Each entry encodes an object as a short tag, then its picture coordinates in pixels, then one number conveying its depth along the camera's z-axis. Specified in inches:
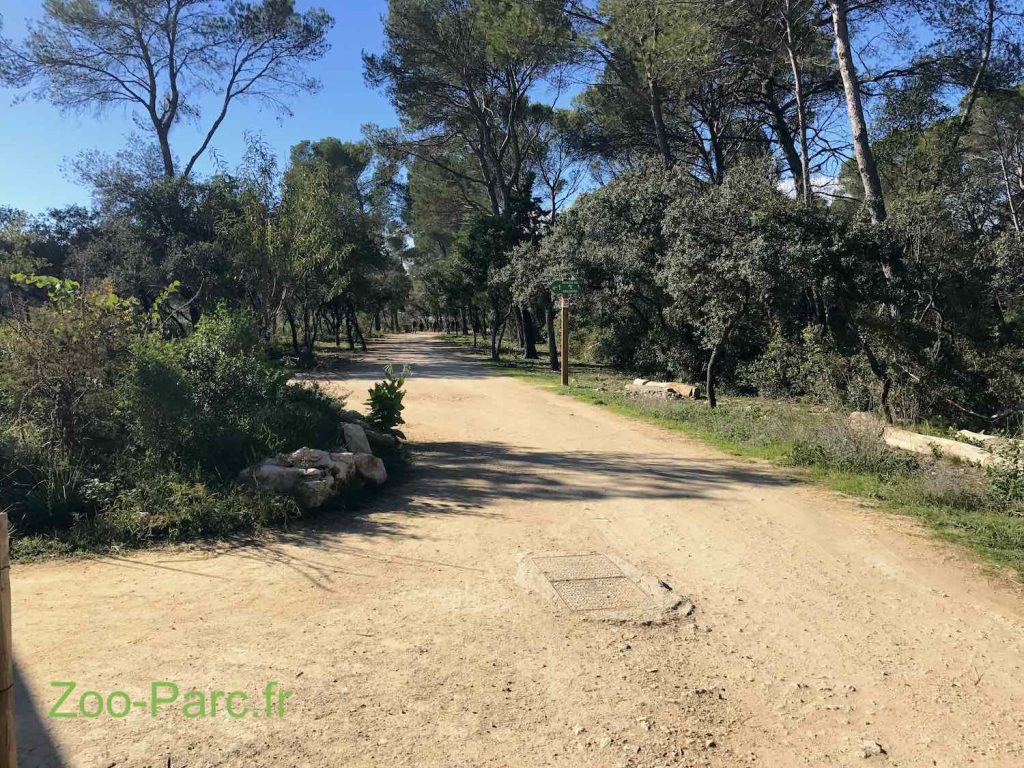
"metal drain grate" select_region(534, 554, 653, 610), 173.2
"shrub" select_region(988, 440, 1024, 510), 261.1
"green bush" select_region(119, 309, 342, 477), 268.4
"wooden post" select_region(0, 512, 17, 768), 70.4
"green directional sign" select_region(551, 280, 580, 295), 730.8
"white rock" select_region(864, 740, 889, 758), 112.3
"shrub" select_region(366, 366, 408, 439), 369.4
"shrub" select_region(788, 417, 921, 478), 319.3
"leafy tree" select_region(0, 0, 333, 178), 957.8
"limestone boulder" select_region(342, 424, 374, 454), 316.9
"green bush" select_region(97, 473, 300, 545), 221.5
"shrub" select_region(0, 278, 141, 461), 264.1
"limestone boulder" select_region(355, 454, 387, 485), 293.0
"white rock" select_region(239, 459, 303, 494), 256.2
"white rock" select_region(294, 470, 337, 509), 253.6
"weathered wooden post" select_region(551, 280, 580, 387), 730.8
